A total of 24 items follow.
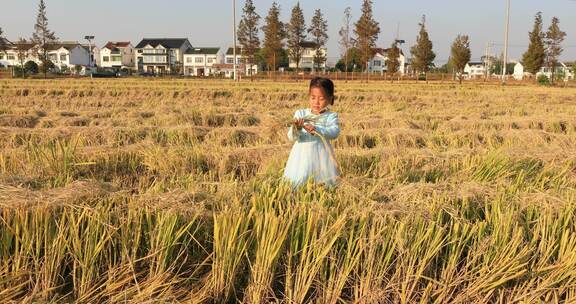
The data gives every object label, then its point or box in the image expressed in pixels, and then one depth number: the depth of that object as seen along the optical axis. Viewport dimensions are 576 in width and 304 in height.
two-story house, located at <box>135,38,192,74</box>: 73.69
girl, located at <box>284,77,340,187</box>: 3.21
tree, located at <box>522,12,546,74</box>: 37.34
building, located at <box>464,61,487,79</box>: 100.75
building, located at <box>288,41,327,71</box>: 73.06
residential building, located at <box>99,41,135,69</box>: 76.31
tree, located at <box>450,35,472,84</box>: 39.06
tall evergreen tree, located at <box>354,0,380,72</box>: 38.81
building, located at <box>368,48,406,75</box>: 77.19
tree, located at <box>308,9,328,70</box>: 44.32
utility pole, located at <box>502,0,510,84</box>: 35.69
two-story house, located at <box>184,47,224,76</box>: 75.46
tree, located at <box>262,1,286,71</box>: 41.47
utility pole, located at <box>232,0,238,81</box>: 35.66
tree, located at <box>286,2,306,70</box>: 42.84
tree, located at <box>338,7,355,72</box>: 44.94
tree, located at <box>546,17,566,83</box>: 38.53
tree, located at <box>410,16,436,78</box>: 38.22
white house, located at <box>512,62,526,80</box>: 90.25
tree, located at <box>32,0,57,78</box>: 46.28
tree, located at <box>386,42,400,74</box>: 36.62
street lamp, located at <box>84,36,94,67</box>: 69.62
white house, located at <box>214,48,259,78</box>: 69.62
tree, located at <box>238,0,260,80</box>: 41.16
